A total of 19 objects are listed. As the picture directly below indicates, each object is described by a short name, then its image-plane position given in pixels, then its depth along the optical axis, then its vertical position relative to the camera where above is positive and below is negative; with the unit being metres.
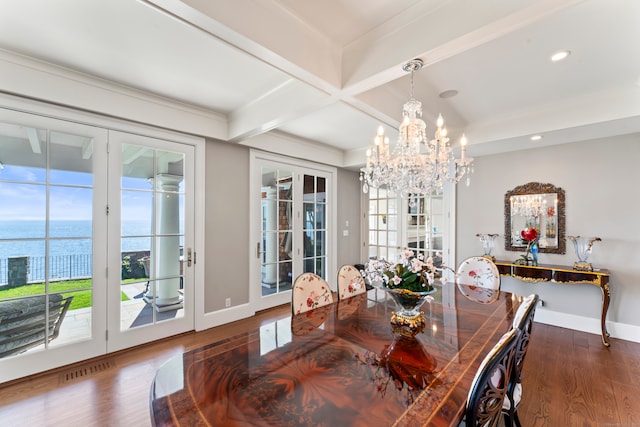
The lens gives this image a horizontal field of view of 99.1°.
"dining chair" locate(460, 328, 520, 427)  0.89 -0.60
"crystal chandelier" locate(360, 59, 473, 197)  2.24 +0.48
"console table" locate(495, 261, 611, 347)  2.88 -0.69
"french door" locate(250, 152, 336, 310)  3.77 -0.13
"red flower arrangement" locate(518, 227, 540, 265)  3.33 -0.34
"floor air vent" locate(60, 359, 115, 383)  2.22 -1.31
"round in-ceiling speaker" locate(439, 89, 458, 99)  2.58 +1.18
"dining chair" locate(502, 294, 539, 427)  1.31 -0.78
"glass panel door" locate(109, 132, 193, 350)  2.69 -0.23
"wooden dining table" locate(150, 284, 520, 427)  0.88 -0.65
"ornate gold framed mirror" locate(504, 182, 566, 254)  3.42 +0.00
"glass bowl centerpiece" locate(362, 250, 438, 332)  1.62 -0.41
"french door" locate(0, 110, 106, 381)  2.16 -0.23
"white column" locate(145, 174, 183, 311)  2.93 -0.32
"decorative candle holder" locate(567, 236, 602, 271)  3.09 -0.40
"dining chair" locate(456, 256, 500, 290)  2.74 -0.61
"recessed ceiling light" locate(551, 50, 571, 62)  1.99 +1.19
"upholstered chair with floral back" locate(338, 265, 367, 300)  2.40 -0.60
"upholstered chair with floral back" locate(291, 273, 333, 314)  1.96 -0.59
